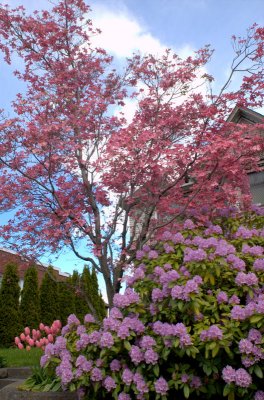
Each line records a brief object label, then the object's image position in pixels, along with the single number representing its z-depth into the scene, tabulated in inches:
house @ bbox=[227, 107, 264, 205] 538.3
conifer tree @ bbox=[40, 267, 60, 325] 697.0
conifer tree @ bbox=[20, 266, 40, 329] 657.0
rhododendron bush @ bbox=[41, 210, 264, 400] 182.5
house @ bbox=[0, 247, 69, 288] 336.0
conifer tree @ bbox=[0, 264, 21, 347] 629.3
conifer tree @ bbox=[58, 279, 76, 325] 731.4
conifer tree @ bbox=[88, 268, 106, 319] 813.9
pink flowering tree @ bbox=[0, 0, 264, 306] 274.1
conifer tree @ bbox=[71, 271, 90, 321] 778.8
